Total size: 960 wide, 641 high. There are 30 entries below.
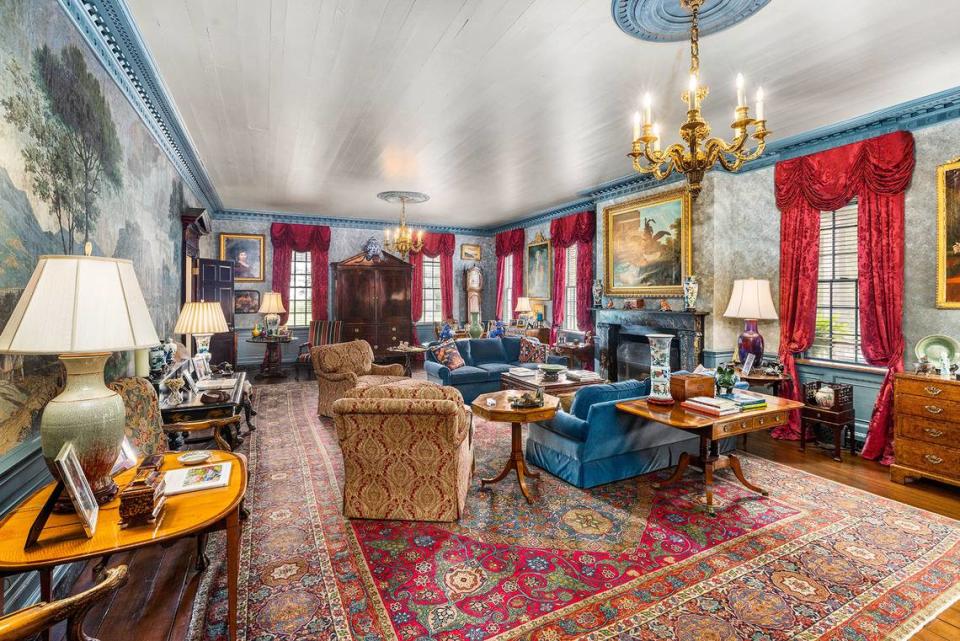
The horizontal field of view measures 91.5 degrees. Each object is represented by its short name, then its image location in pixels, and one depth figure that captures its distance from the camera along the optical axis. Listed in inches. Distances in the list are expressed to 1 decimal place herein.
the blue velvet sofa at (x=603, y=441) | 139.9
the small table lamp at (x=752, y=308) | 199.9
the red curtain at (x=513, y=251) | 414.9
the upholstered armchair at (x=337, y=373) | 225.9
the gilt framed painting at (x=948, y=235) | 157.2
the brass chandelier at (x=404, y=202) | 299.7
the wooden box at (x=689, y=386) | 138.0
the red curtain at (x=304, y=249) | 382.3
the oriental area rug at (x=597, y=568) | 85.1
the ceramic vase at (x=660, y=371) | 139.2
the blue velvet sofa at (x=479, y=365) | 252.7
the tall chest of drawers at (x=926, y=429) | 137.9
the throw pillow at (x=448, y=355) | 261.8
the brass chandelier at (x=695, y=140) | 98.0
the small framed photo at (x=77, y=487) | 57.8
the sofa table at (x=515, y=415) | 133.0
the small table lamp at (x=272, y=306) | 349.7
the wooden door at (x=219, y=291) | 265.9
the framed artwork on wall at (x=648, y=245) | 245.3
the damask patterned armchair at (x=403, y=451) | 116.7
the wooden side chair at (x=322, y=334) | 372.5
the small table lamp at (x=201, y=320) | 152.1
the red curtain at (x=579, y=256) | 327.9
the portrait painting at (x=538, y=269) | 384.5
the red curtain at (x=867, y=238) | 170.6
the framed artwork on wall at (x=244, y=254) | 370.6
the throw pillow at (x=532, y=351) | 278.7
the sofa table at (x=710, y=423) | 125.5
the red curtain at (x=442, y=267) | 426.6
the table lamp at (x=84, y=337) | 60.9
